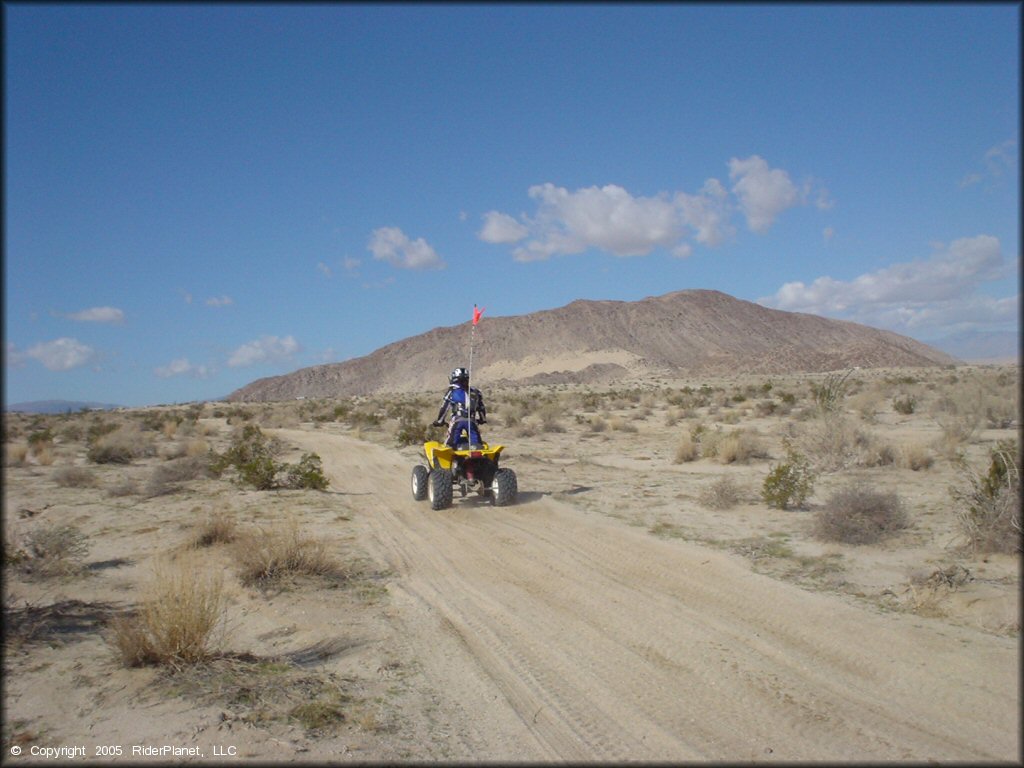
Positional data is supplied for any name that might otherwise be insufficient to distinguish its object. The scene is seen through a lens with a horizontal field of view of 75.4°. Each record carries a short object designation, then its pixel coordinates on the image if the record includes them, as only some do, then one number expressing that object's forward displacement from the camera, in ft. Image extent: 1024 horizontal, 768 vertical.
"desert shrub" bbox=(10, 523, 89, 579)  26.25
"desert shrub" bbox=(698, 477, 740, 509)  37.99
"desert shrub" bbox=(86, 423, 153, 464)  64.64
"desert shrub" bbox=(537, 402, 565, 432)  91.66
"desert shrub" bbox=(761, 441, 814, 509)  37.27
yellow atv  39.93
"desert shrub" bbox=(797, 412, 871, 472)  50.24
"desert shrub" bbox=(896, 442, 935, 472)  47.67
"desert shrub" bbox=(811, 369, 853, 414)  52.90
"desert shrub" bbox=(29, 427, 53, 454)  67.87
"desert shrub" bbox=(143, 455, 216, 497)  47.16
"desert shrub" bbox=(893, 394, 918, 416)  84.14
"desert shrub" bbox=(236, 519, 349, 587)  25.95
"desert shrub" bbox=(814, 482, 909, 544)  29.55
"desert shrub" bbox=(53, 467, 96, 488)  49.60
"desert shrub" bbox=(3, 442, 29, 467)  61.72
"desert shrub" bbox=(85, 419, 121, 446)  75.62
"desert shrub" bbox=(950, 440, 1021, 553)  25.57
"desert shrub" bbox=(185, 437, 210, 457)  67.77
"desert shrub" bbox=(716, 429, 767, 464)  57.00
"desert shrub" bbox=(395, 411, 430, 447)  77.56
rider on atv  41.57
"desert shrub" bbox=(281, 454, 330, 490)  48.03
